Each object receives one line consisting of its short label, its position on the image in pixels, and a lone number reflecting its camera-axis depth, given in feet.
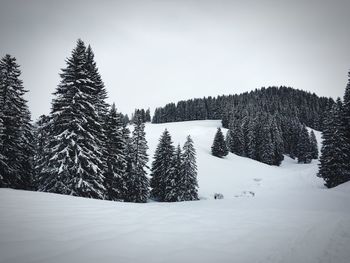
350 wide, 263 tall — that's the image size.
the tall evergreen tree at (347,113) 84.54
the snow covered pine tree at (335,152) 84.07
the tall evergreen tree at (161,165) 101.24
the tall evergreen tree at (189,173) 90.43
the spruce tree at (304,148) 229.62
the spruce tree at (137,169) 82.82
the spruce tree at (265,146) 203.92
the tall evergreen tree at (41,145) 50.43
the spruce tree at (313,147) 246.06
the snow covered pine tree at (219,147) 172.07
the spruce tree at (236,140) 214.28
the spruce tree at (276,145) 216.13
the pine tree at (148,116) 468.75
